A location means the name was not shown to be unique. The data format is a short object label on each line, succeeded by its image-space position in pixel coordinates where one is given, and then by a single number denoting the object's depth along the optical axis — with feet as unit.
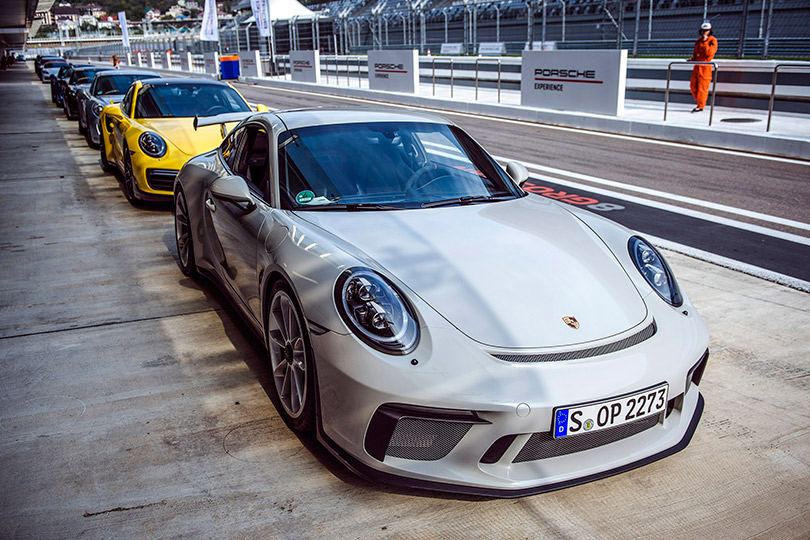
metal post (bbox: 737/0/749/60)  67.41
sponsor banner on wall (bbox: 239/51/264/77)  126.41
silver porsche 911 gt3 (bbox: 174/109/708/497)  8.61
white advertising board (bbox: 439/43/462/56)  123.75
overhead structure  139.25
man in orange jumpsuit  49.19
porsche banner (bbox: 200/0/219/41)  129.59
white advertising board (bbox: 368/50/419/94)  76.28
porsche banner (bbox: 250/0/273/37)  118.93
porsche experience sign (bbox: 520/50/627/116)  51.31
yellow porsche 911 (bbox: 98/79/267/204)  25.55
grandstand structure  76.07
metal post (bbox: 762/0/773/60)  69.72
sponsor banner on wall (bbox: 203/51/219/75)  139.33
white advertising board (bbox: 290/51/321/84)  103.81
